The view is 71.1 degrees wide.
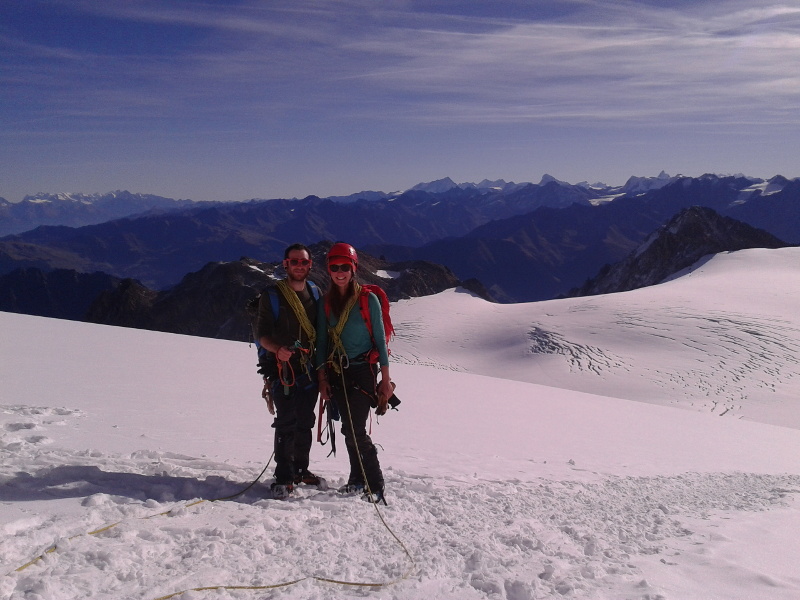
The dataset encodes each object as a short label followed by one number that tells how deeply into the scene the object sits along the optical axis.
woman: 4.87
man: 4.79
